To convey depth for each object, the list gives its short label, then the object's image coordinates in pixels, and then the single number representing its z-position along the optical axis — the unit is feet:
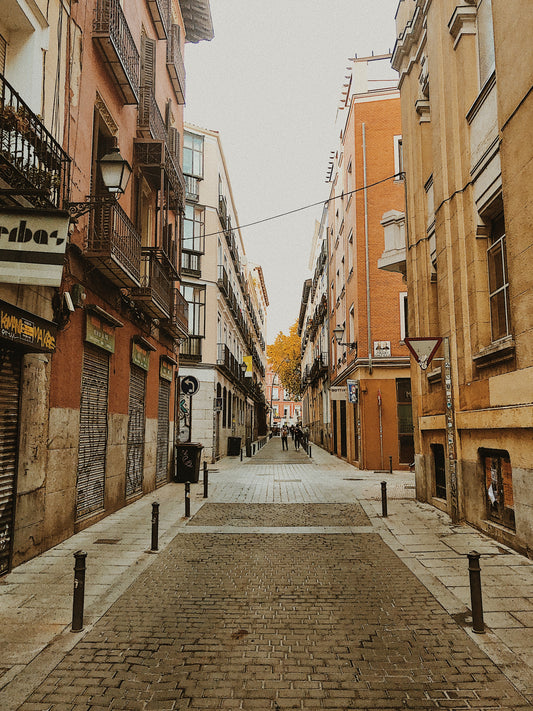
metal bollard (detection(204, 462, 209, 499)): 43.60
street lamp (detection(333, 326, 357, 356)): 78.19
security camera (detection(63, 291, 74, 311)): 27.25
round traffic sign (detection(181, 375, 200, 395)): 48.62
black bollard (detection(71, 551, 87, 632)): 15.94
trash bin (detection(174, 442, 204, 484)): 54.65
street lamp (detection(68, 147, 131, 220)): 27.48
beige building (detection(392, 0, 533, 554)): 25.08
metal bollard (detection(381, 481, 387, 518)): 34.94
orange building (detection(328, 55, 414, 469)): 72.64
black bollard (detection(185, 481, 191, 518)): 34.55
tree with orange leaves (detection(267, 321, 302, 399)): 217.36
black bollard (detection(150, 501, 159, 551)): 25.45
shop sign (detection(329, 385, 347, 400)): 77.14
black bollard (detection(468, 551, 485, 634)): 15.83
